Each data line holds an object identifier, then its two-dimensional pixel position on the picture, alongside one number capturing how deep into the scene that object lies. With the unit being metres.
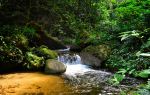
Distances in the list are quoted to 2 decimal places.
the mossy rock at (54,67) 11.80
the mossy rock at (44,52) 13.07
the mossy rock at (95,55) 13.41
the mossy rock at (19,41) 12.36
